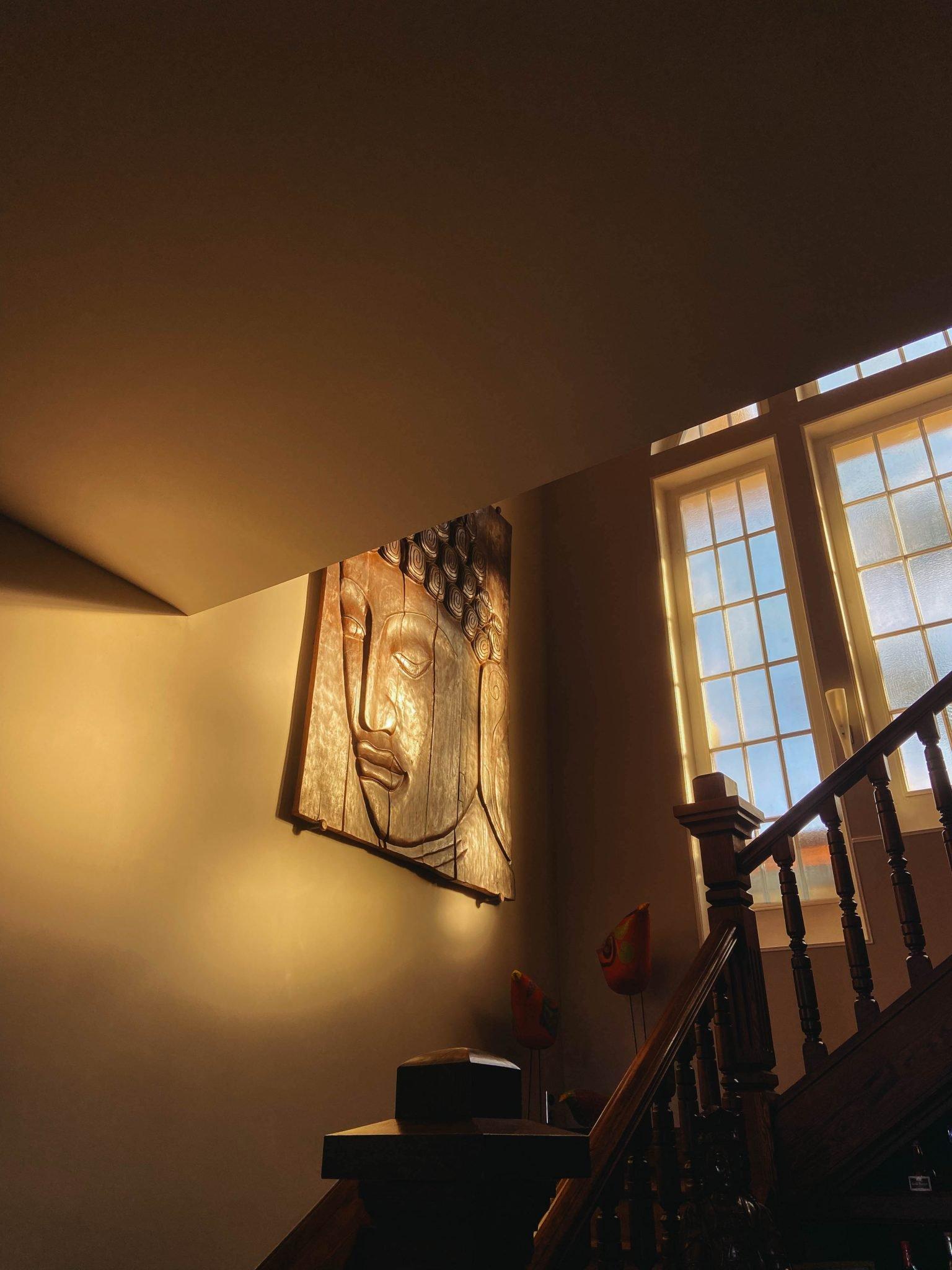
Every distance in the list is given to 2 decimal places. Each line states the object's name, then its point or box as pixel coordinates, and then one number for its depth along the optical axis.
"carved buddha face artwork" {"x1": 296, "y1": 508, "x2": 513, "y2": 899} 3.40
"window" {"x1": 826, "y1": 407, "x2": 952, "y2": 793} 4.36
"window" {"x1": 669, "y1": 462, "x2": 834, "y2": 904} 4.48
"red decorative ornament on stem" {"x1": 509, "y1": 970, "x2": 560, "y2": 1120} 3.91
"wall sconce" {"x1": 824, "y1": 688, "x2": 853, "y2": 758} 4.28
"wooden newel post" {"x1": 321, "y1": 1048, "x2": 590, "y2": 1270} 0.72
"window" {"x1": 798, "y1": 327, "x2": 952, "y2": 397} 4.81
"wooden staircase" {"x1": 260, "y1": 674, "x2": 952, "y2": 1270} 1.64
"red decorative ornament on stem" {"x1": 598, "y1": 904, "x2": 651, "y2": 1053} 4.05
